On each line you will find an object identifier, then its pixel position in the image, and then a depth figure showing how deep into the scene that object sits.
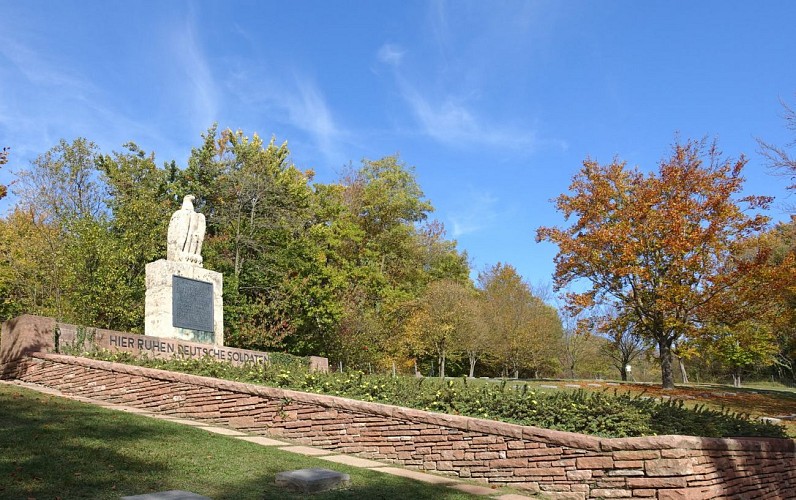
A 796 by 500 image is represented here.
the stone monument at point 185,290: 14.55
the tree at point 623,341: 21.70
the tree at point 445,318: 35.69
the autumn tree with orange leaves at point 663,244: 19.11
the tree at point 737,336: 19.56
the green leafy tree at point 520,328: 40.00
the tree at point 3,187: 10.32
